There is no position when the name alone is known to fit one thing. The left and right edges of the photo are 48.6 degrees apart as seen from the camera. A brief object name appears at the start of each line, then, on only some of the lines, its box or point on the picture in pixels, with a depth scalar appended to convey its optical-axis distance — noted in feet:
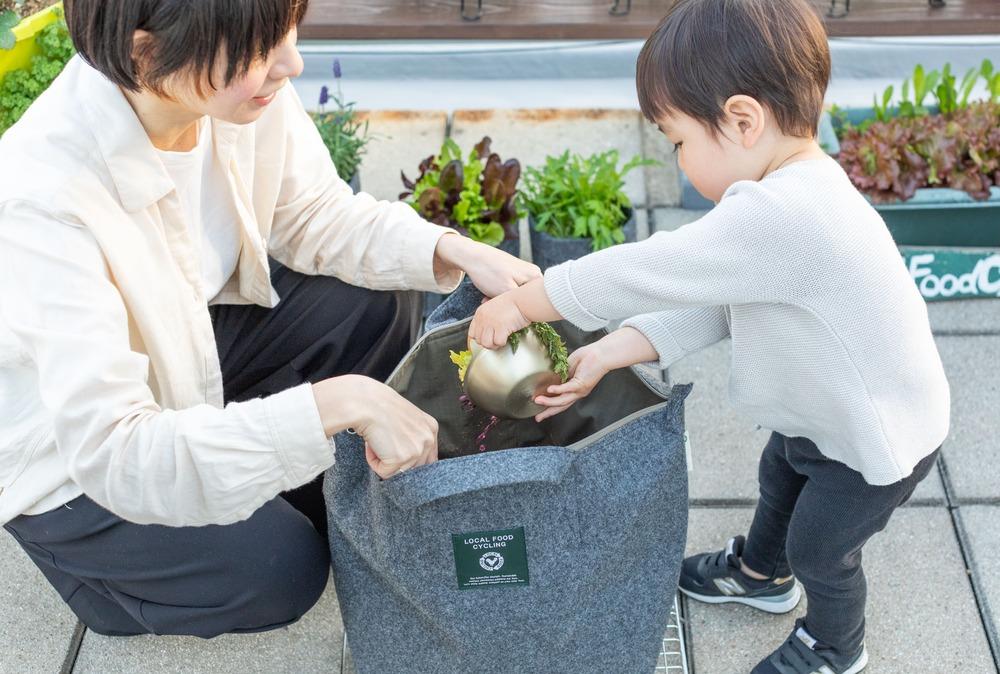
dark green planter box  9.09
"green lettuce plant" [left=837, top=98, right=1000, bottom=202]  9.08
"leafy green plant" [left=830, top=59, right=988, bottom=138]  9.73
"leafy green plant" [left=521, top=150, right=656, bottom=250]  9.16
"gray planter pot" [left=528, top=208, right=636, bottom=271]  9.18
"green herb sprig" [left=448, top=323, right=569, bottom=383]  5.53
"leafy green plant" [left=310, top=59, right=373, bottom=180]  9.63
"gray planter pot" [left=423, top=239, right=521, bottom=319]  9.33
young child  4.83
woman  5.03
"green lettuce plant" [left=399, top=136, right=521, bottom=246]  8.99
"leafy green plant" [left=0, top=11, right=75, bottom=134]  9.13
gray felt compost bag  5.14
